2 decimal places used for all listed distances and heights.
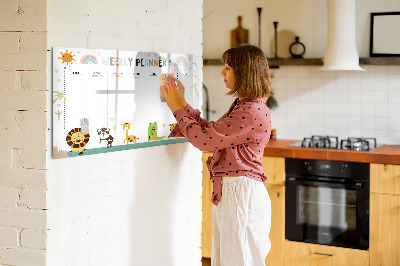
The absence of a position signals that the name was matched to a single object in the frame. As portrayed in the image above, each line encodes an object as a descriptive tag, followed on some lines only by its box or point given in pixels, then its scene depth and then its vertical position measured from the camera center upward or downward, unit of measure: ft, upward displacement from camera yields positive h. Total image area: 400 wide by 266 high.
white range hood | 14.44 +2.29
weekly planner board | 7.49 +0.43
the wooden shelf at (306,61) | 14.65 +1.79
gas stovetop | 13.92 -0.33
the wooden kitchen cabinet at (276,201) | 14.12 -1.71
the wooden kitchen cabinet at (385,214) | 12.91 -1.86
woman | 8.64 -0.34
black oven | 13.34 -1.69
